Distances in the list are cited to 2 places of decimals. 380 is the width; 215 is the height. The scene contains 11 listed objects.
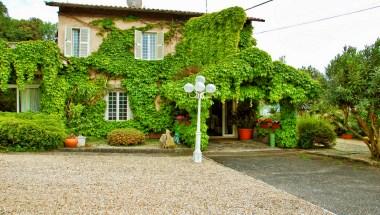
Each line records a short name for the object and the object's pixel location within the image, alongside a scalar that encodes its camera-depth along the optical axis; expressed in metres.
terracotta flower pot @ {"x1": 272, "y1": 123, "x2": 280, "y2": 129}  16.80
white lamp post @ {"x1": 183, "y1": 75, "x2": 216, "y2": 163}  12.52
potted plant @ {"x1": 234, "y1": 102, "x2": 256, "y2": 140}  18.83
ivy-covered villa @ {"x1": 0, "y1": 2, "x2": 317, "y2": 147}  15.51
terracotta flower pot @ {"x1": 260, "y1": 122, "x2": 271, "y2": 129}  17.41
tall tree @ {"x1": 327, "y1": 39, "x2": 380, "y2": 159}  12.29
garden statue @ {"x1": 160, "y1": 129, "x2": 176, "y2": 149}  14.75
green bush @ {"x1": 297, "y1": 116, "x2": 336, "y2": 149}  16.36
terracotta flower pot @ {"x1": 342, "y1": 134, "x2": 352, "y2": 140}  21.75
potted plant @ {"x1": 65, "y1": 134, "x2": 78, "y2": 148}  14.63
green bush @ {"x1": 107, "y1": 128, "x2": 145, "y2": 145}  15.25
